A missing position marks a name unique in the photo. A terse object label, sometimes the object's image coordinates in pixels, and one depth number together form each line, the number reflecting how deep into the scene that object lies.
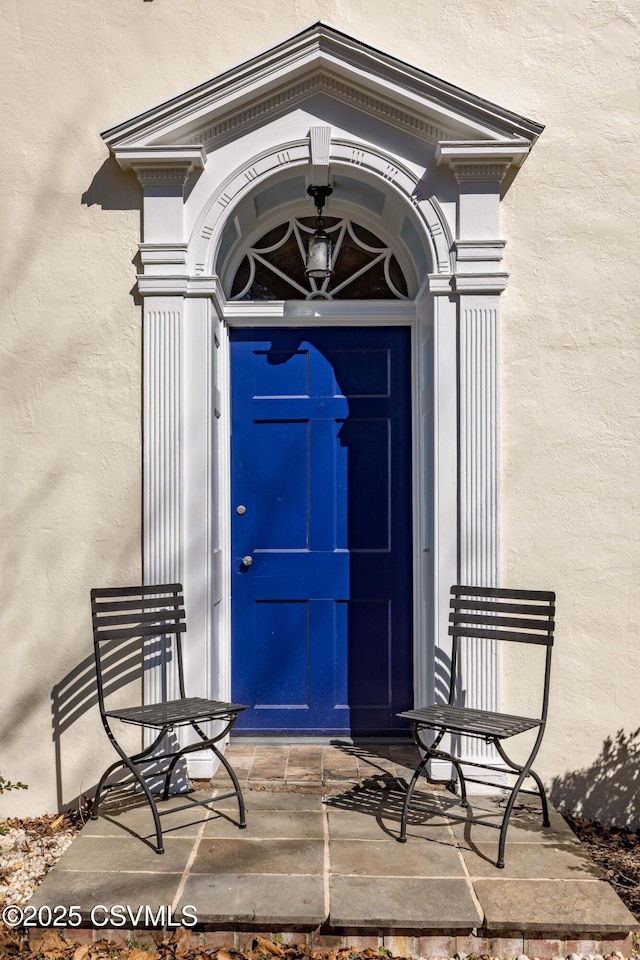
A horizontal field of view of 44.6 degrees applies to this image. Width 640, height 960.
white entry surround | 4.02
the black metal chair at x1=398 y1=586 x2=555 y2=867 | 3.33
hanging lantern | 4.38
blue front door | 4.59
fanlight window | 4.64
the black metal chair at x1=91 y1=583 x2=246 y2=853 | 3.46
